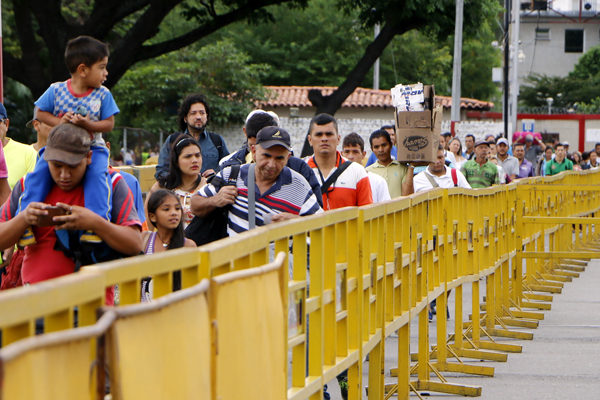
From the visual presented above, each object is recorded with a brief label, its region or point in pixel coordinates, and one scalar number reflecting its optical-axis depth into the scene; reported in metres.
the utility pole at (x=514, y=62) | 74.28
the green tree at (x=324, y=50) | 126.05
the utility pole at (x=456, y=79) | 53.68
